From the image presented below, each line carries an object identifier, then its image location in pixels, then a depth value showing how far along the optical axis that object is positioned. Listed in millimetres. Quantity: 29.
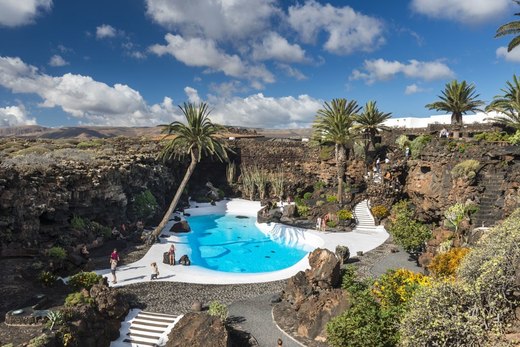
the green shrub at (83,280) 16109
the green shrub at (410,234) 21078
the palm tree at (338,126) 33094
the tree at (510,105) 28127
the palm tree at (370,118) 37781
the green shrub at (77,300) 13609
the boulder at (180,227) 30262
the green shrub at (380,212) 31150
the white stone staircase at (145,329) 13453
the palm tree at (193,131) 28062
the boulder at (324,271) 16609
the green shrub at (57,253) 18328
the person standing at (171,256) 21844
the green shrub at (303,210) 34688
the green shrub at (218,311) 13898
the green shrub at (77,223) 22734
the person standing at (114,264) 18562
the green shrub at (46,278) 16216
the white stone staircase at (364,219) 30028
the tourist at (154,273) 19384
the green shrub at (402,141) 37344
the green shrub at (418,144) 32056
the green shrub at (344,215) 30609
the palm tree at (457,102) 37906
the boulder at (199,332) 11938
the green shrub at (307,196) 41041
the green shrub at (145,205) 30347
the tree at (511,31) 23750
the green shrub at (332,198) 35894
